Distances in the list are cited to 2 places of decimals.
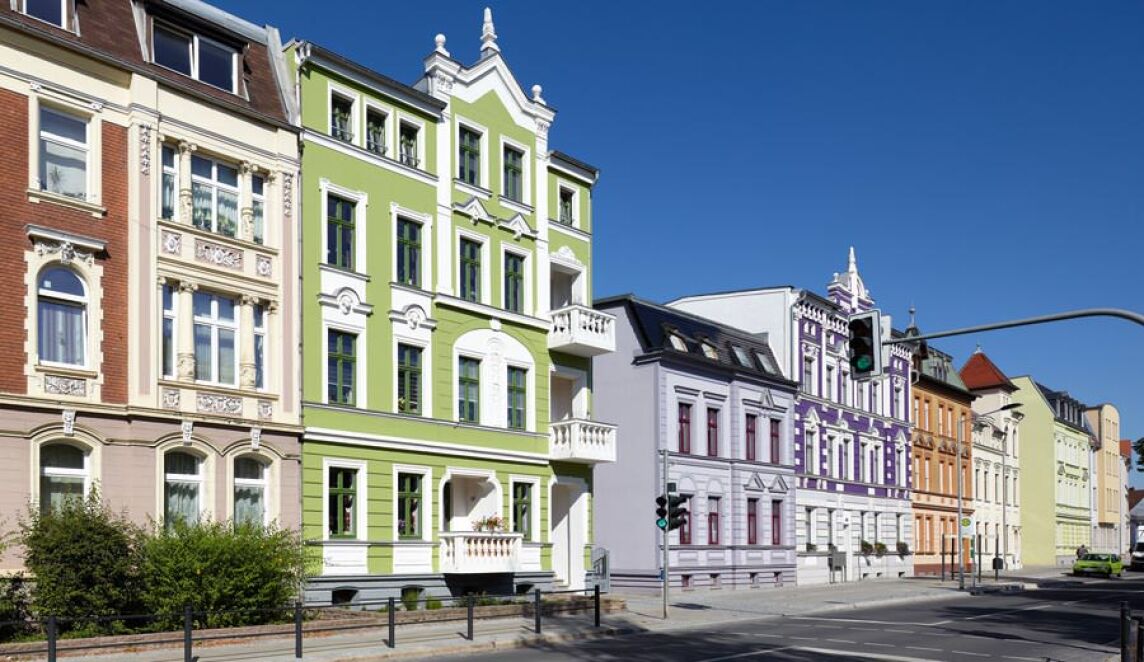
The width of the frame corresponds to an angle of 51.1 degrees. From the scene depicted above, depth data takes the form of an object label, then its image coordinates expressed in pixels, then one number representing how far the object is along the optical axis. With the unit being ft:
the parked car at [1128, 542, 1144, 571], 256.44
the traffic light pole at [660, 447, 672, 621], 92.43
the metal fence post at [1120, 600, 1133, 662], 50.85
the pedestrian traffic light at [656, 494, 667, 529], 92.07
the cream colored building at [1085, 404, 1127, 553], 343.67
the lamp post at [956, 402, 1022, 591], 147.95
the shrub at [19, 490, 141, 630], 66.54
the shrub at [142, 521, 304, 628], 70.64
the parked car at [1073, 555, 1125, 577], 210.38
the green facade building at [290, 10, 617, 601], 91.20
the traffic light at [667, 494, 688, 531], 92.22
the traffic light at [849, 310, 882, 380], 56.54
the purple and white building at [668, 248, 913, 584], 162.71
